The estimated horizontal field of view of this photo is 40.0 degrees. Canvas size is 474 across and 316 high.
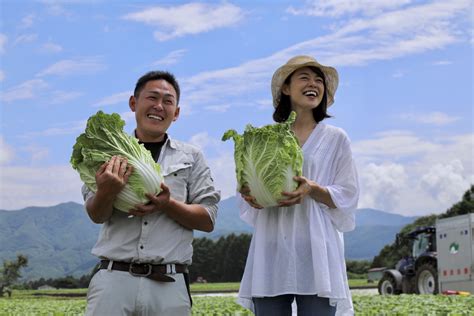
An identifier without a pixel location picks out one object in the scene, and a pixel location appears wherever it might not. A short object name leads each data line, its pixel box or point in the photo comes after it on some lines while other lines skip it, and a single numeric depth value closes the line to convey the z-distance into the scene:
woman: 3.88
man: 3.81
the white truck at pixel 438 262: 21.28
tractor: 23.03
